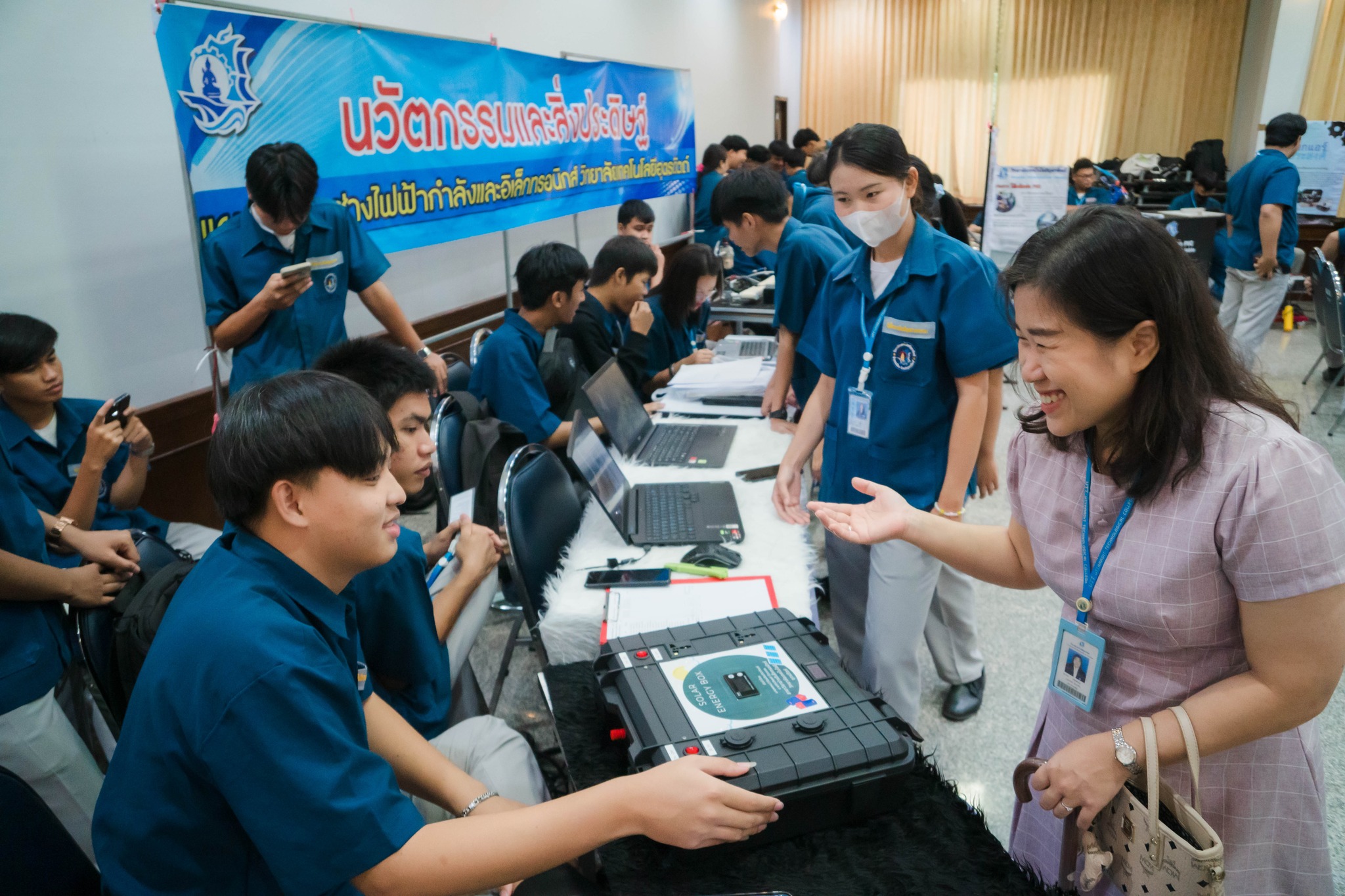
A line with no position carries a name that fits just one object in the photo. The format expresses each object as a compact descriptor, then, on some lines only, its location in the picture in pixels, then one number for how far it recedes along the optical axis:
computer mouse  1.61
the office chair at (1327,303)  4.07
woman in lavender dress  0.82
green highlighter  1.57
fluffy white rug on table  1.51
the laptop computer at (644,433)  2.17
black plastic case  0.92
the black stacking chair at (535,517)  1.57
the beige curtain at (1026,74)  8.32
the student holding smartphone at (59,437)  1.82
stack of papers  2.79
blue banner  2.55
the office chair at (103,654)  1.34
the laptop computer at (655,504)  1.74
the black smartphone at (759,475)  2.07
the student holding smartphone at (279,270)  2.32
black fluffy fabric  0.89
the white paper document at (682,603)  1.42
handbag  0.81
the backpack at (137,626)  1.24
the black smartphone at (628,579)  1.54
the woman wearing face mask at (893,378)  1.66
